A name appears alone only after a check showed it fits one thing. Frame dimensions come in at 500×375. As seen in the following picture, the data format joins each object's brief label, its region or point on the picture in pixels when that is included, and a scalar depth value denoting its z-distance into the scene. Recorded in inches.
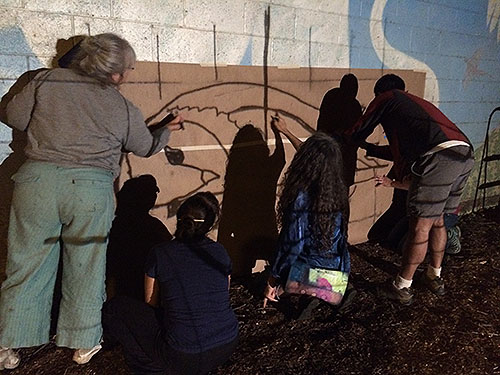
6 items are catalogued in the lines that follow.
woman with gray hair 81.7
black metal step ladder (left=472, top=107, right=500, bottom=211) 200.2
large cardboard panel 107.9
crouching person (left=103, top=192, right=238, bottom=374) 80.8
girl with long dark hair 101.8
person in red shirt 111.0
